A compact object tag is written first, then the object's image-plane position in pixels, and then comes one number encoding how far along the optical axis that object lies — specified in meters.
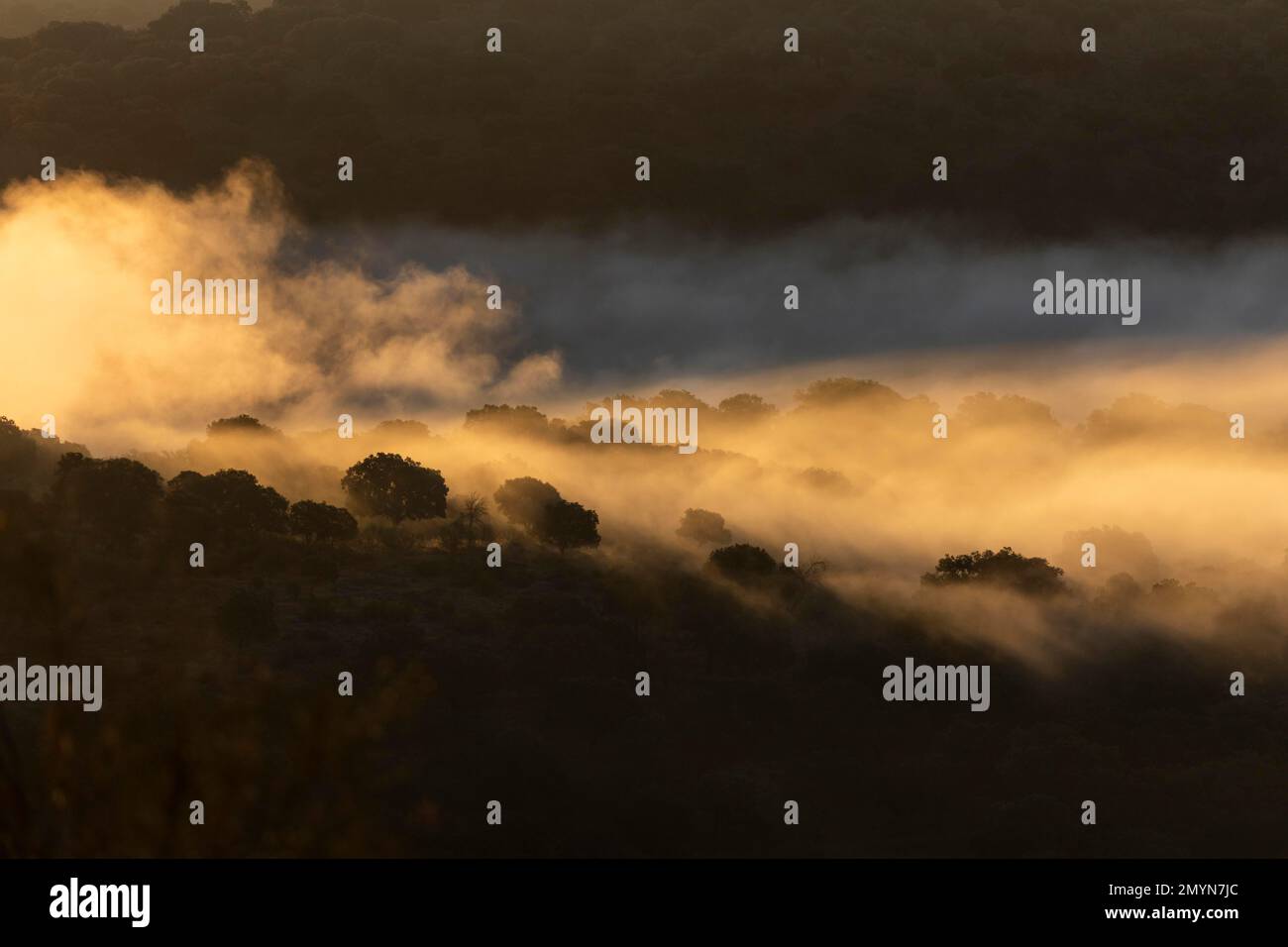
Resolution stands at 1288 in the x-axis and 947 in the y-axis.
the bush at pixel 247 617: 70.50
